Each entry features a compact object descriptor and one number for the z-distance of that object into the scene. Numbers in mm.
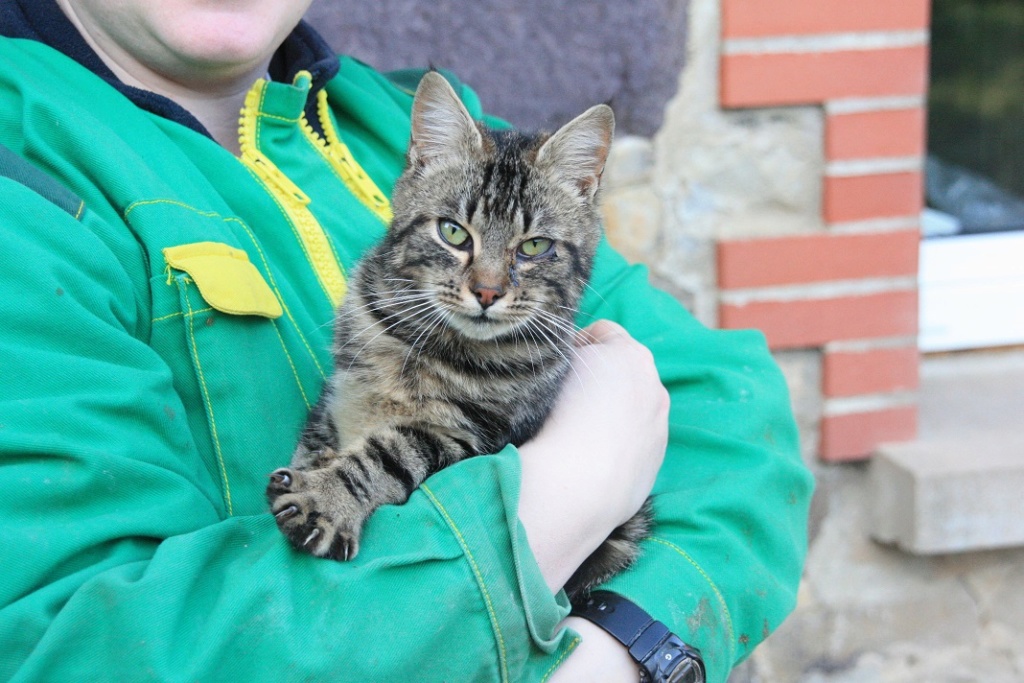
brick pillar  2377
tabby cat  1482
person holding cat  984
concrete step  2469
